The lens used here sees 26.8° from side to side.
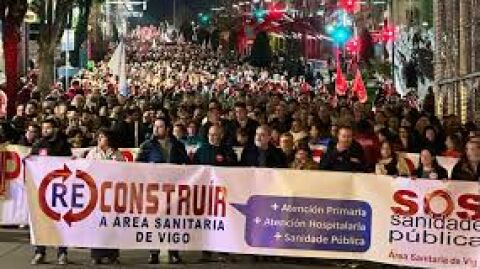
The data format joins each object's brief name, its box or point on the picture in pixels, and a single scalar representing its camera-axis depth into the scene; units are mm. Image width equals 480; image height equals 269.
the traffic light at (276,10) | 56406
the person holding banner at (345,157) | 12148
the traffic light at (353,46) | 40628
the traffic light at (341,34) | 37656
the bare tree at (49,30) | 32344
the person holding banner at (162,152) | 12117
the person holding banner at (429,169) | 11641
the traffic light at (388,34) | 37378
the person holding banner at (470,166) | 11672
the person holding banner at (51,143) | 12367
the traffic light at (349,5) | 33438
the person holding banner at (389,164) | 12156
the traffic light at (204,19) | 84594
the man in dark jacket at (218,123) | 13460
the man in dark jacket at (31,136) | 13516
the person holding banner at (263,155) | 12562
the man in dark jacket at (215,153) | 12312
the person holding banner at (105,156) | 11922
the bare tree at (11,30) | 26422
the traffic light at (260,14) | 59425
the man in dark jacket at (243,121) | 14890
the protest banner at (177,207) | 11391
